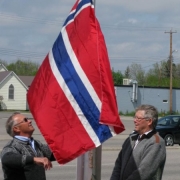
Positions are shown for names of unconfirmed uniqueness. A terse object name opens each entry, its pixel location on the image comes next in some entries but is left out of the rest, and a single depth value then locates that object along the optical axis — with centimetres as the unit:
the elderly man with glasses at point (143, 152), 515
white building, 7344
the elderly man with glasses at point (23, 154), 481
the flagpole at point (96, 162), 588
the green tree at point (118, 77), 10888
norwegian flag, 502
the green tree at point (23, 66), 12374
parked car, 2392
